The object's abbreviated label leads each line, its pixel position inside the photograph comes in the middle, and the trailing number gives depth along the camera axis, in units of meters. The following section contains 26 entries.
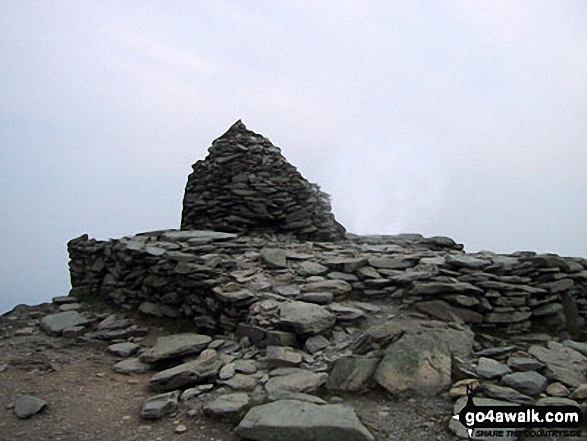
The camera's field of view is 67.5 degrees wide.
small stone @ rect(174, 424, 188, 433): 5.10
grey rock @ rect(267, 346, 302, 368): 6.39
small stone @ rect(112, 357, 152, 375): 7.36
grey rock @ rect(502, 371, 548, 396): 5.51
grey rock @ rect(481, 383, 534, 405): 5.23
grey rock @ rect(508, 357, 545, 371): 6.07
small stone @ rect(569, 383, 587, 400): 5.39
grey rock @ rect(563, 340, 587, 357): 7.31
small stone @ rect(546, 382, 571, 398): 5.48
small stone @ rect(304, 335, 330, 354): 6.77
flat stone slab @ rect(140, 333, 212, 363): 7.45
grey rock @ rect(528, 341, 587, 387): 5.93
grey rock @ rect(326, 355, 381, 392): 5.75
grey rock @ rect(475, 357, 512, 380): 5.81
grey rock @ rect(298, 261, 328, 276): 9.22
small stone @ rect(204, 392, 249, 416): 5.23
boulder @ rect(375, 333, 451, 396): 5.64
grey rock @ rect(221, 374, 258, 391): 5.95
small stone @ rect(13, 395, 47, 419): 5.73
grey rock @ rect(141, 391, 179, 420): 5.45
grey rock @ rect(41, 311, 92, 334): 9.84
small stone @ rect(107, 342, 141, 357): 8.29
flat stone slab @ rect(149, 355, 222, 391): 6.27
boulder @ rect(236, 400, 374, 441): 4.52
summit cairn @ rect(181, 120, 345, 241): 13.30
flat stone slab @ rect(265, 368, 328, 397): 5.69
